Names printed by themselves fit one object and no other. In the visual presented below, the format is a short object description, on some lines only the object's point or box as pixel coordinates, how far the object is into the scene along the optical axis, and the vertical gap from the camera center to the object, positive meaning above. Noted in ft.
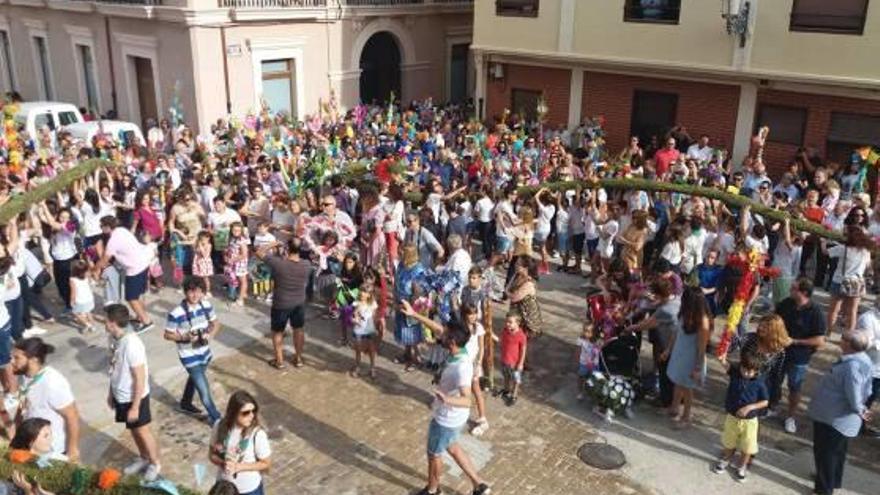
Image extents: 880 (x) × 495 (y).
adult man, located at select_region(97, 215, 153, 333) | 30.48 -8.16
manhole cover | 23.62 -12.23
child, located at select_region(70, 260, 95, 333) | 30.81 -9.72
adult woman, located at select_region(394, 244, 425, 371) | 28.86 -8.97
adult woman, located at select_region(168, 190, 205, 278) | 35.24 -7.90
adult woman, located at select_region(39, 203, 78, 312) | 32.27 -8.35
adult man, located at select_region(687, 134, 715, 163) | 50.49 -6.22
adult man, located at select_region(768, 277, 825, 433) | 23.99 -8.47
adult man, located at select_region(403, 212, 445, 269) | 33.42 -8.22
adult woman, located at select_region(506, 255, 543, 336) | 26.89 -8.46
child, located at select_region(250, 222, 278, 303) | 34.73 -10.12
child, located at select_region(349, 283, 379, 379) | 27.53 -9.35
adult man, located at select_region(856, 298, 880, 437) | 23.35 -8.01
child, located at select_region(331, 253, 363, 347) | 29.66 -8.93
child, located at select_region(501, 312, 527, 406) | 25.80 -9.78
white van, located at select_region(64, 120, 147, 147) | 56.59 -6.15
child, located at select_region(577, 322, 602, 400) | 26.68 -10.10
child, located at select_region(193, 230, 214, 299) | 33.73 -9.10
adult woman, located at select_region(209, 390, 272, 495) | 17.01 -8.66
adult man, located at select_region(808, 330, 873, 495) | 20.61 -9.37
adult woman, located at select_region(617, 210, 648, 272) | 33.60 -7.99
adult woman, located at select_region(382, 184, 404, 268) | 36.29 -7.93
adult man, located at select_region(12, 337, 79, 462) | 18.53 -8.20
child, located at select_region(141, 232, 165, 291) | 33.65 -10.02
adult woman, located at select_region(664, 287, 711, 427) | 23.91 -9.19
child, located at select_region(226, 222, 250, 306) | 33.73 -9.14
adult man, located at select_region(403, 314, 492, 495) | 20.30 -9.02
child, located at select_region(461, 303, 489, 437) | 22.62 -8.74
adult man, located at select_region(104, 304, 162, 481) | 20.33 -8.60
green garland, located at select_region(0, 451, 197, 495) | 15.02 -8.47
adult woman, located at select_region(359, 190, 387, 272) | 36.09 -8.53
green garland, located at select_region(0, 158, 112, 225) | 34.42 -7.03
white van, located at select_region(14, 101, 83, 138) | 59.06 -5.38
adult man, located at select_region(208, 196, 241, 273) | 35.32 -7.80
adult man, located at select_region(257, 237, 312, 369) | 27.55 -8.50
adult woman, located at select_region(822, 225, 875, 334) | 29.86 -8.15
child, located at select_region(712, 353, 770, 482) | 21.85 -9.85
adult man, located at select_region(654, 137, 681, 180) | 47.78 -6.31
